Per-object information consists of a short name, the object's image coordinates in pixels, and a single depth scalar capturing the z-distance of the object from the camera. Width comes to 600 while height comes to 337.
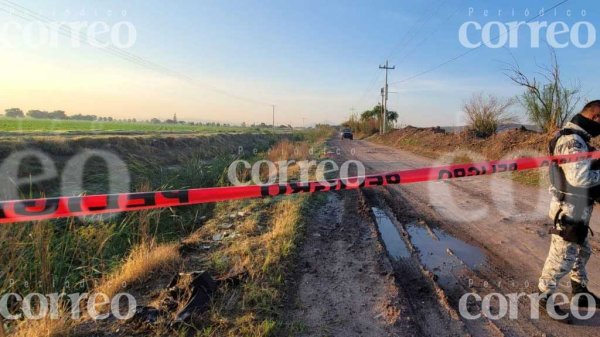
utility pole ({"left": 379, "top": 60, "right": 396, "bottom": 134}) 44.44
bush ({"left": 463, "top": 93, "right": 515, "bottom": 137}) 18.41
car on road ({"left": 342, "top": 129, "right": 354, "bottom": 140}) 49.02
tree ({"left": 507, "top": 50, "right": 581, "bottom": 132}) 11.88
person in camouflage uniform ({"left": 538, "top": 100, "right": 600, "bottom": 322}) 3.24
